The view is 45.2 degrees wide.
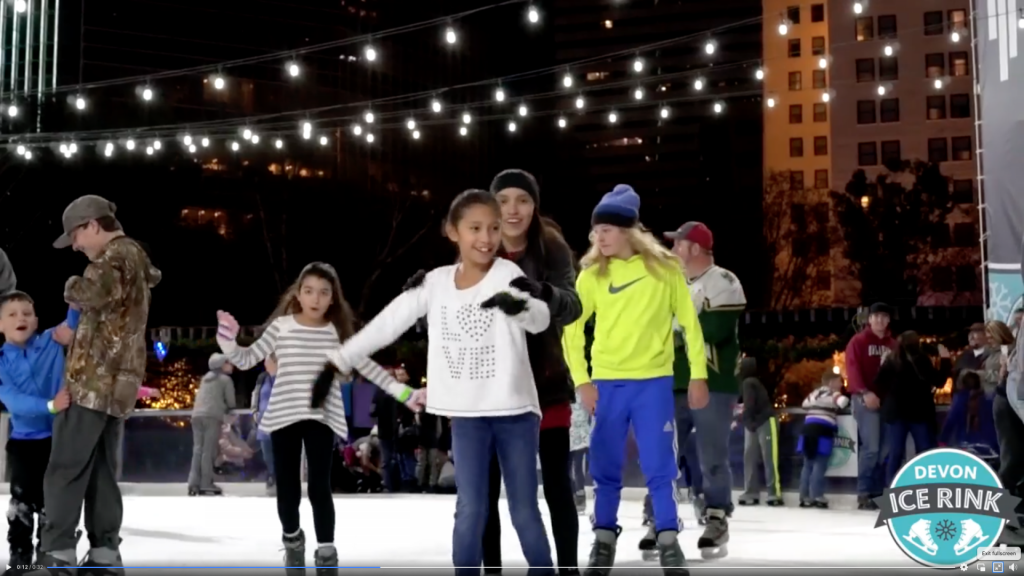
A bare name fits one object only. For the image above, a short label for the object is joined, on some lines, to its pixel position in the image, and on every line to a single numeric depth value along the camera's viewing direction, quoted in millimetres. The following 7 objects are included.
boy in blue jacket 5266
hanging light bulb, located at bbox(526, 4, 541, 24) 12359
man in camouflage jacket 4816
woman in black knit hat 4535
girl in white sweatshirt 4047
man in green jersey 6055
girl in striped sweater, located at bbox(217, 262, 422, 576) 5172
